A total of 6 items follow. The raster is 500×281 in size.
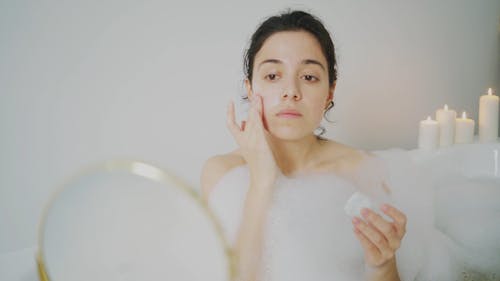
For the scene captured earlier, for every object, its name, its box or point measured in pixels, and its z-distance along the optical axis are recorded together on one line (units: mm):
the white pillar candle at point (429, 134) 1615
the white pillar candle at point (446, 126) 1667
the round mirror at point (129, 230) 410
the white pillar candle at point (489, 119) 1686
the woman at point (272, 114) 958
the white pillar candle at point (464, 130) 1687
